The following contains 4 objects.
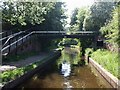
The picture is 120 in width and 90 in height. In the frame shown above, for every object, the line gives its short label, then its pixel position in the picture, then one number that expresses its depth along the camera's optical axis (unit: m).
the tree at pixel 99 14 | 21.54
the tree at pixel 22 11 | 11.75
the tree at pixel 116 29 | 10.10
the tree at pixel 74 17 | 39.05
